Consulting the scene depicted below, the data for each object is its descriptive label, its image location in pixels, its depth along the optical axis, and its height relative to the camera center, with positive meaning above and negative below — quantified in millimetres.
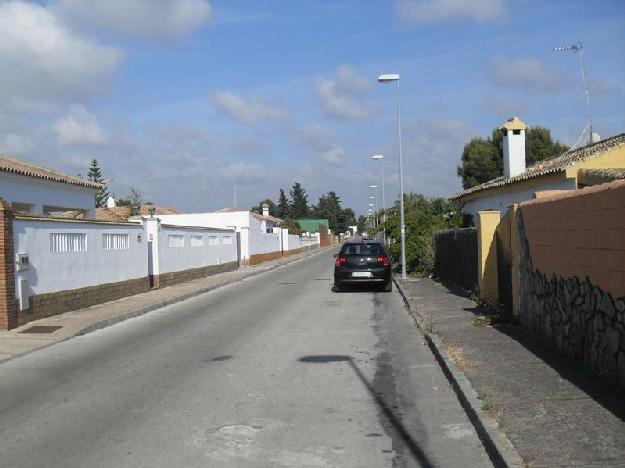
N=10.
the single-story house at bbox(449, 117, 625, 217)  20781 +1694
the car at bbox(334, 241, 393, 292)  20625 -1203
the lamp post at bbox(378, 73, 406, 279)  25547 +472
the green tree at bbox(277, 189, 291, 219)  153688 +5302
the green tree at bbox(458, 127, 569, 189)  55100 +5906
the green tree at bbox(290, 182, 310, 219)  156875 +6438
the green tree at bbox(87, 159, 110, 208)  85438 +7823
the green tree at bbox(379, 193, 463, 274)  26984 -217
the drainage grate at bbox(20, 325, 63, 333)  12570 -1768
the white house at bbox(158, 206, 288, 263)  39844 +419
